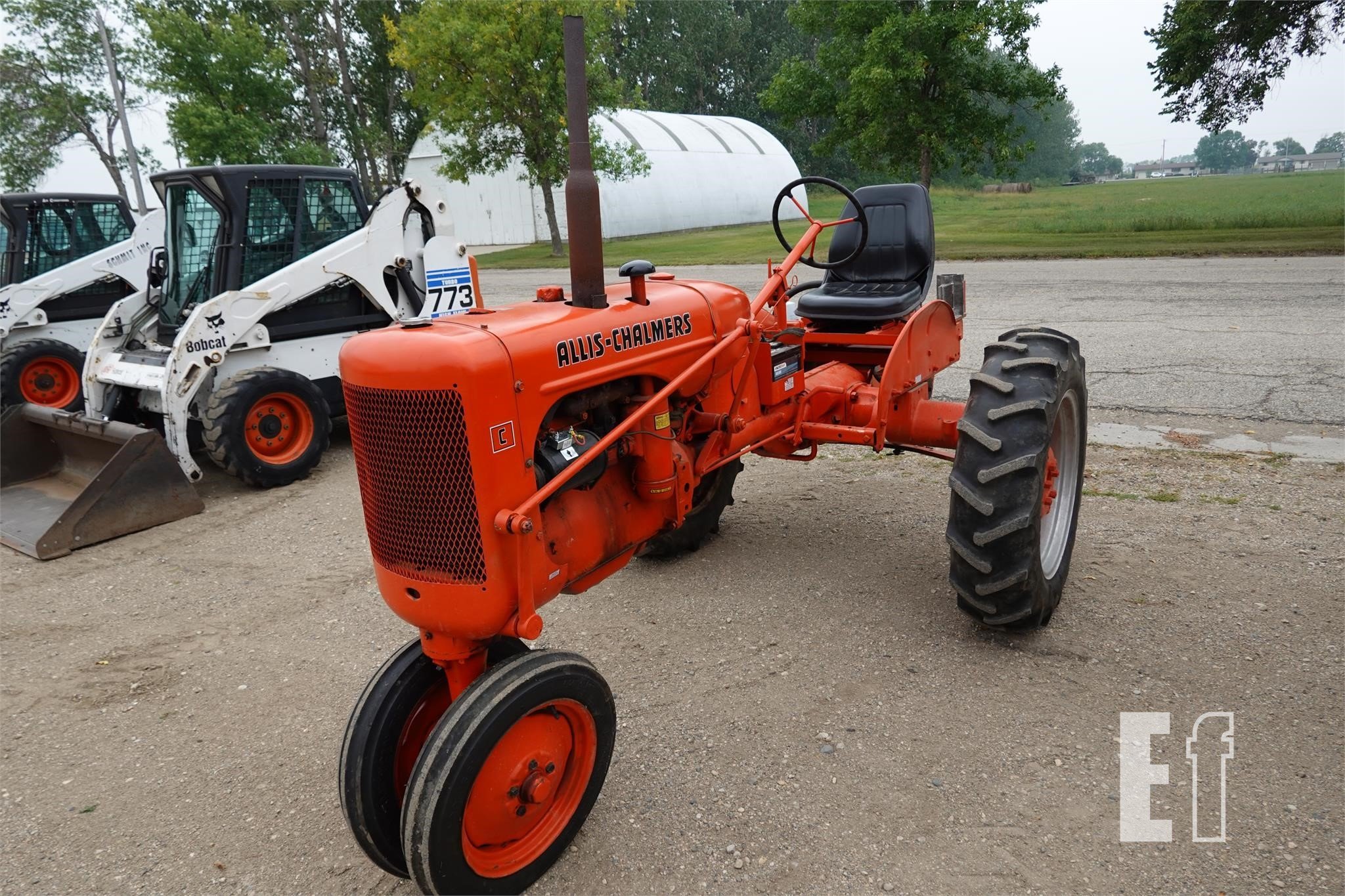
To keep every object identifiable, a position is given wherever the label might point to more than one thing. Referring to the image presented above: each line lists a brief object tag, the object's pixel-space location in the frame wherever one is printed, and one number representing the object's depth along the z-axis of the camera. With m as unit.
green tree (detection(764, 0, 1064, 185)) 17.09
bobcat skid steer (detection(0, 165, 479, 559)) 5.89
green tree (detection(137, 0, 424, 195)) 23.62
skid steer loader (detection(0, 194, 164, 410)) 8.65
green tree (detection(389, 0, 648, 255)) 21.70
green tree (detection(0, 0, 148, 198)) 27.75
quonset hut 30.89
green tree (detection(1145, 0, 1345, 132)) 15.37
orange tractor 2.36
